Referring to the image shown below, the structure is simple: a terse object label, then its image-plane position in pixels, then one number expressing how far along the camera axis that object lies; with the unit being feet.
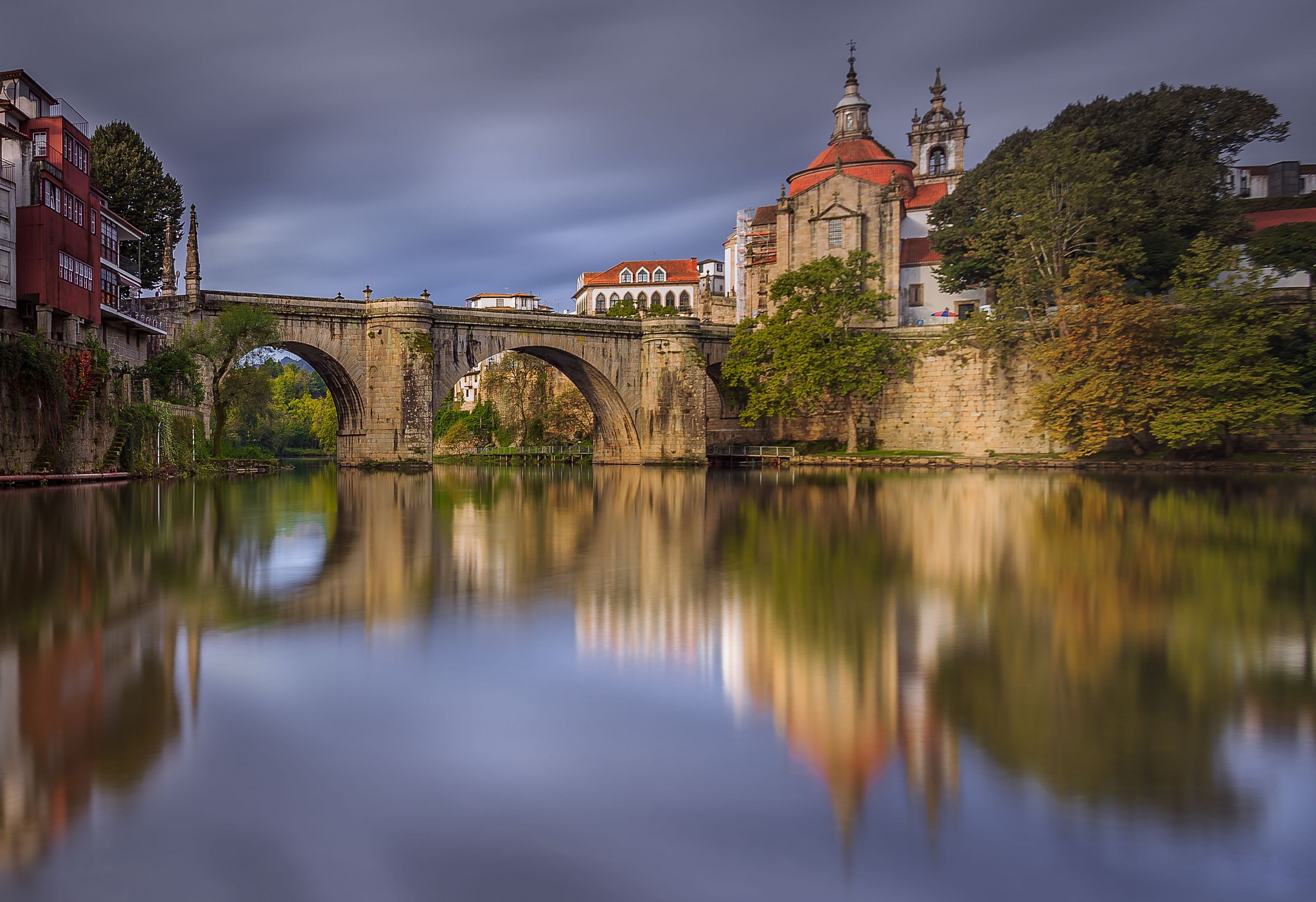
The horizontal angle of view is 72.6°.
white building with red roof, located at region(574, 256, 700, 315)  302.25
